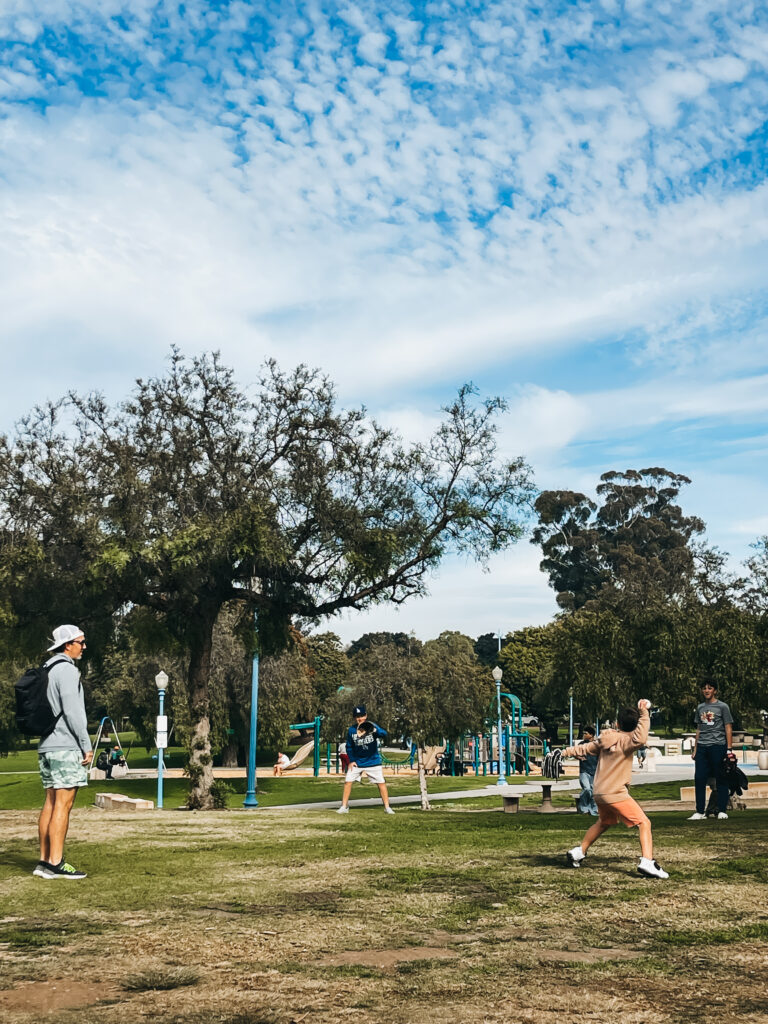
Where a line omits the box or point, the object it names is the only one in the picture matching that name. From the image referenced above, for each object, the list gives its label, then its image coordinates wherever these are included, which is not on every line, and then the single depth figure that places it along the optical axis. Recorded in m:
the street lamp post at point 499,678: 34.20
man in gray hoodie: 8.48
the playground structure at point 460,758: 47.25
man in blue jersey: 16.72
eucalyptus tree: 104.25
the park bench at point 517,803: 17.20
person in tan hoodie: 8.50
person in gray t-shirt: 13.58
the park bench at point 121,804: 20.94
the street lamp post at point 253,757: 27.77
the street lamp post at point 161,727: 21.39
